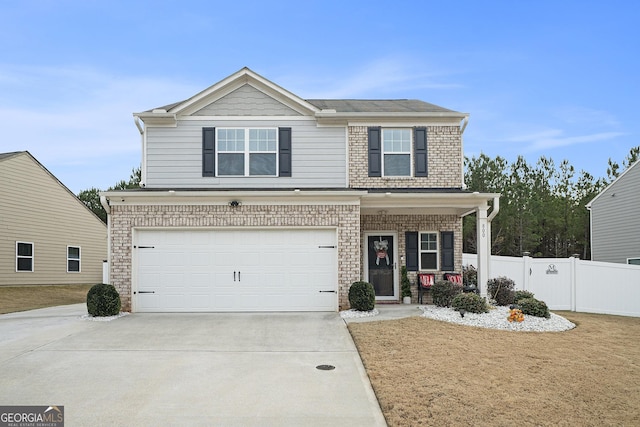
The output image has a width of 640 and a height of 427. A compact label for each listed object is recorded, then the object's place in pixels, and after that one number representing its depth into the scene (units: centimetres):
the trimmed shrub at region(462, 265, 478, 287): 1623
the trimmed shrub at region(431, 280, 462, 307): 1382
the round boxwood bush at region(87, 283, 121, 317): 1295
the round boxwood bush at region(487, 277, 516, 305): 1446
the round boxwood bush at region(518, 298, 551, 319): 1269
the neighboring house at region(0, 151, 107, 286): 2259
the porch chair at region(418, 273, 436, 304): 1565
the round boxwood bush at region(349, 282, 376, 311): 1316
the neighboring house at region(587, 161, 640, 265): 2181
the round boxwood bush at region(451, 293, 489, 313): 1277
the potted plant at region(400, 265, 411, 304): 1585
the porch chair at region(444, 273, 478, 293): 1566
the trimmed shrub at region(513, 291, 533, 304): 1430
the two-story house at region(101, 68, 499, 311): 1391
